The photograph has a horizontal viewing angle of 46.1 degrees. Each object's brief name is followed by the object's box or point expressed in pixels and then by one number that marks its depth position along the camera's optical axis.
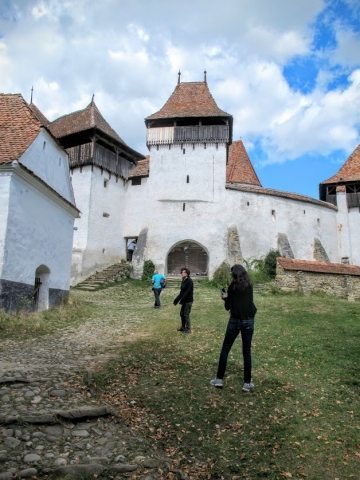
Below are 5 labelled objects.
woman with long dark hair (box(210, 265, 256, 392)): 5.91
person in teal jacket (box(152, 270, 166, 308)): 15.30
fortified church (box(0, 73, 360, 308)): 26.67
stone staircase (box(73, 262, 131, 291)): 23.62
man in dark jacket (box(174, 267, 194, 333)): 10.17
